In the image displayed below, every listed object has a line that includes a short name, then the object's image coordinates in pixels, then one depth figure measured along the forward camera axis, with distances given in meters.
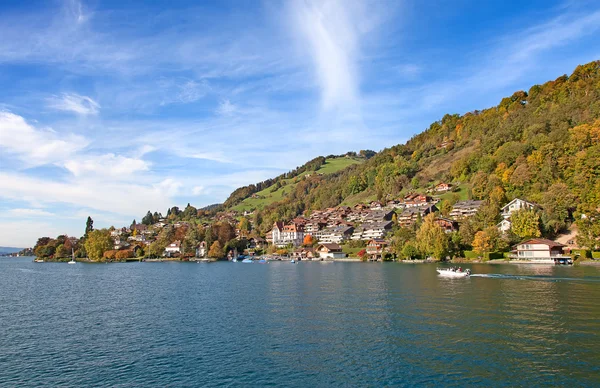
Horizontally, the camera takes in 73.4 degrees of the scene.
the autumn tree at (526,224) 93.06
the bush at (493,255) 91.24
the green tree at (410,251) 103.00
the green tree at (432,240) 97.00
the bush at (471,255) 95.38
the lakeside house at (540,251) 84.44
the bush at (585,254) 79.94
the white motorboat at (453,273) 61.69
